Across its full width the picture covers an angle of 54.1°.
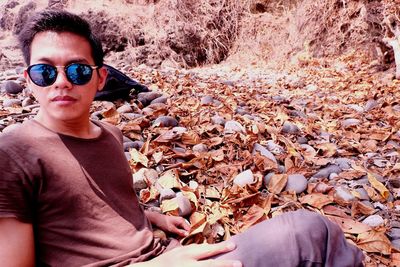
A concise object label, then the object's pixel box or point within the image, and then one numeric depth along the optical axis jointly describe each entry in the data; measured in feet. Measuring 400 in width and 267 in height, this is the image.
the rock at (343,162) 7.86
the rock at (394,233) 5.79
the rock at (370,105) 12.40
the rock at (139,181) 6.26
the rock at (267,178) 6.81
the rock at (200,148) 7.65
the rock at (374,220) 6.04
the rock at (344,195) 6.60
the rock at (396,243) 5.59
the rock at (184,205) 5.88
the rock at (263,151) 7.59
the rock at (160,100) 10.05
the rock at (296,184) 6.70
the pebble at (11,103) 8.81
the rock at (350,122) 10.69
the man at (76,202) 3.56
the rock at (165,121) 8.43
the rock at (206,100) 10.61
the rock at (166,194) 6.07
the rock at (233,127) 8.56
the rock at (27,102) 8.91
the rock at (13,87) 9.87
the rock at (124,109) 9.01
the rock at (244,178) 6.63
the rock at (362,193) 6.77
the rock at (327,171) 7.44
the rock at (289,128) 9.48
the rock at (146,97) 10.00
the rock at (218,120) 9.07
